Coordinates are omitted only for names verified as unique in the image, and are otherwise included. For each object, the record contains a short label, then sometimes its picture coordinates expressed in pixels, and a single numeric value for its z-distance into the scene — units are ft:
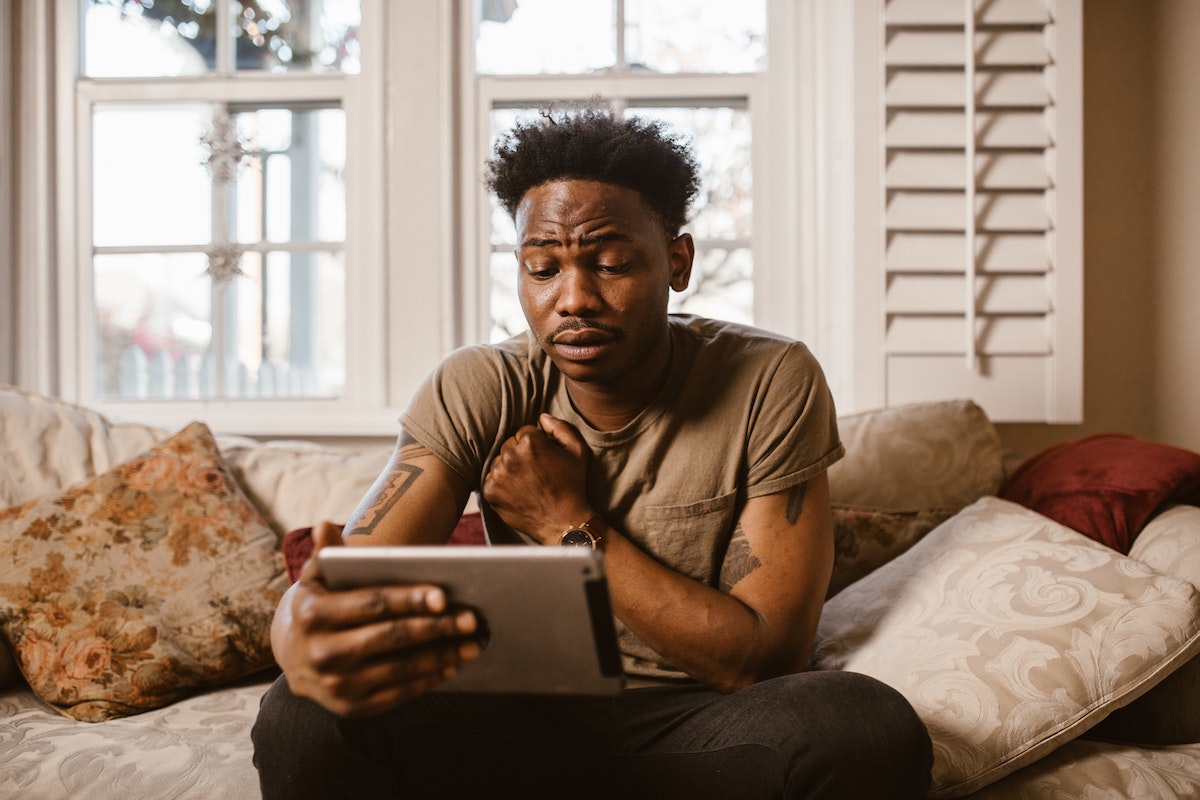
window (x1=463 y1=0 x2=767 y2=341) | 7.45
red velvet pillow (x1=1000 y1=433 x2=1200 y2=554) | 4.90
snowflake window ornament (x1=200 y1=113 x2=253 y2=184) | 7.66
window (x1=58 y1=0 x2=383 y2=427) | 7.66
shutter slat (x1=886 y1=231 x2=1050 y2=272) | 6.57
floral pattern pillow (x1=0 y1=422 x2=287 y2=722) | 4.94
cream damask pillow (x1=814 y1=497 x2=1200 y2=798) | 3.76
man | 3.31
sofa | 3.88
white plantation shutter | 6.52
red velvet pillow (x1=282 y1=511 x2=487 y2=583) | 5.32
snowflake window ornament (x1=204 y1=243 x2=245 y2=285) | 7.65
